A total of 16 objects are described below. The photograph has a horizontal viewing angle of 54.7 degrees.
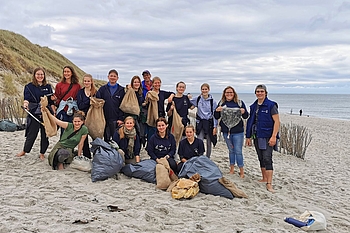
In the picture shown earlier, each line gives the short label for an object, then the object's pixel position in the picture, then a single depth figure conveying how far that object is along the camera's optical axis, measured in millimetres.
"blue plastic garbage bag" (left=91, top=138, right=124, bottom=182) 5598
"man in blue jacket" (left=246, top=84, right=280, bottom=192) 5727
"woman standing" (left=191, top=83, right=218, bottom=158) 6539
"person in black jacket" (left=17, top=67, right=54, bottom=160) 6189
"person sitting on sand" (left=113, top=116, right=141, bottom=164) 6039
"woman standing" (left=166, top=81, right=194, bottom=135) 6676
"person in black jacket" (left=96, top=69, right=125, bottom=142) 6340
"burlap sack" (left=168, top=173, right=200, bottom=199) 4930
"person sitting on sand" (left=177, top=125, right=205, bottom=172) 6020
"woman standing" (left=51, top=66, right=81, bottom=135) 6207
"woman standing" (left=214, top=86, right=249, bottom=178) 6219
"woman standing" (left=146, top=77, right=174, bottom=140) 6652
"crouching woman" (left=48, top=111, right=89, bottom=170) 5926
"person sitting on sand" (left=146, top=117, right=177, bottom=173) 6043
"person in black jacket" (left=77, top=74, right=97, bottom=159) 6112
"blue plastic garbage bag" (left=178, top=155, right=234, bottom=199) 5223
